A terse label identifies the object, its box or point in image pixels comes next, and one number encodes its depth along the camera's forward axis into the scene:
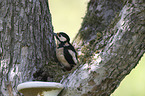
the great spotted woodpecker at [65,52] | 7.28
